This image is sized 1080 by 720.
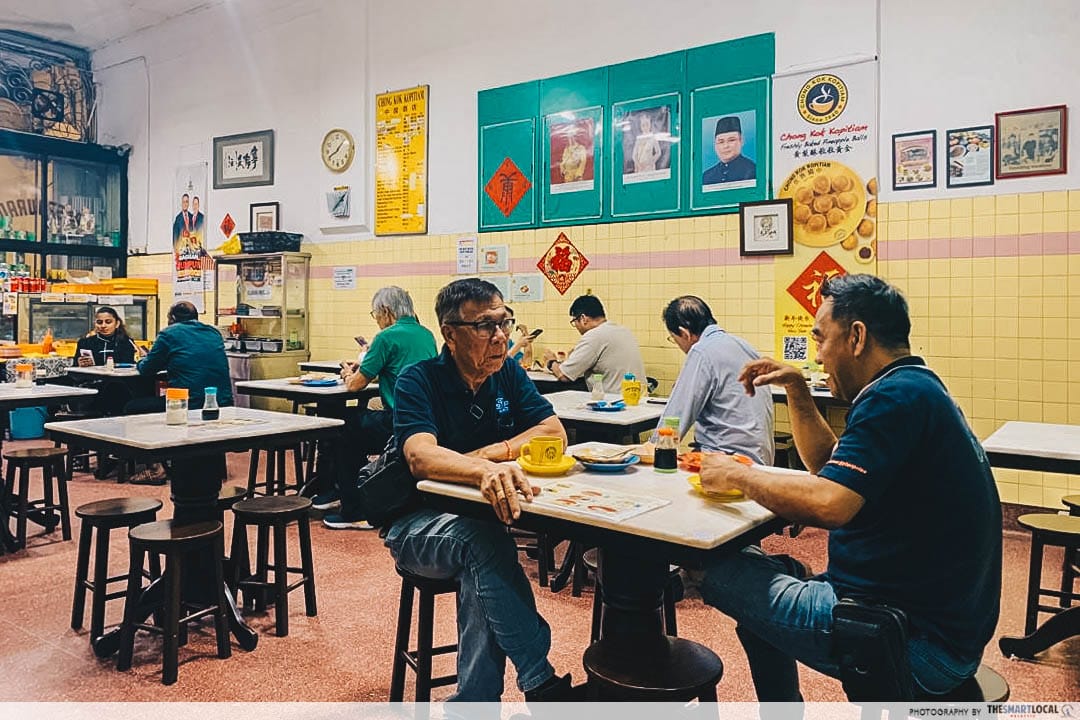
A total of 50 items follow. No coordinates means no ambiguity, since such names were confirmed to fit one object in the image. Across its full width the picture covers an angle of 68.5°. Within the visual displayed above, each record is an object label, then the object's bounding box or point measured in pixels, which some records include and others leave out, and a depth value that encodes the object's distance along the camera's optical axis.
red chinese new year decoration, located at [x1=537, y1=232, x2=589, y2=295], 7.05
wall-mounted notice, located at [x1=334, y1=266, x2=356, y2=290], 8.55
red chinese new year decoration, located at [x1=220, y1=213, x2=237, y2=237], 9.49
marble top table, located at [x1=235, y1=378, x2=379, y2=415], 5.35
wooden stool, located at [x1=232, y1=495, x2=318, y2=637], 3.44
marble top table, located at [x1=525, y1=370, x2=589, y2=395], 6.17
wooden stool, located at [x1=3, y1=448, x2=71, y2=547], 4.71
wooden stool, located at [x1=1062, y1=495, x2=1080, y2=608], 3.42
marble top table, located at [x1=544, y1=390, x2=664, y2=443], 4.14
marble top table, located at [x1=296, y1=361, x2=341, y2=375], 7.78
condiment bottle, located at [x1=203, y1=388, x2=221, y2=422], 3.67
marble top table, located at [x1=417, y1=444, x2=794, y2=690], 1.81
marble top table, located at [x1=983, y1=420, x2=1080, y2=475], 2.86
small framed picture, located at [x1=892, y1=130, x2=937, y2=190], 5.46
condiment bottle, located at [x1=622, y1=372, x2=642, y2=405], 4.71
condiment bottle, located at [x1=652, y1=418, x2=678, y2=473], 2.49
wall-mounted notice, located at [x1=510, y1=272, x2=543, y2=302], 7.30
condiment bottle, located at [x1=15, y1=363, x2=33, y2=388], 5.02
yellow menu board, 7.96
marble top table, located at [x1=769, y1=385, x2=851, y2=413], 5.20
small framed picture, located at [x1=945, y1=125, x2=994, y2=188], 5.28
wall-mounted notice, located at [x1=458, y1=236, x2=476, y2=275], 7.65
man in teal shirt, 5.78
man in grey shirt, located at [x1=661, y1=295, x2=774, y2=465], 3.59
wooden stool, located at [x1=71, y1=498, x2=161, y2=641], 3.17
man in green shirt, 5.16
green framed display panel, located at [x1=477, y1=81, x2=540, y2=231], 7.25
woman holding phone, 7.56
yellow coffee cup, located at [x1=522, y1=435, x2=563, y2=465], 2.42
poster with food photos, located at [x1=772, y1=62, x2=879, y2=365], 5.71
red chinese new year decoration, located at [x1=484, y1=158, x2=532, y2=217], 7.34
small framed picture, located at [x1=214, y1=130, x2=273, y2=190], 9.13
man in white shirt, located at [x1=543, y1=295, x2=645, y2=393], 5.85
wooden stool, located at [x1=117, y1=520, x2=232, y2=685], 2.96
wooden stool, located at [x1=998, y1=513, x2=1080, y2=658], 3.12
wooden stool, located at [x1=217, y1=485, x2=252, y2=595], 3.62
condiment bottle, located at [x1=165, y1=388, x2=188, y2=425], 3.63
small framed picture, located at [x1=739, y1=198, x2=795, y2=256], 6.00
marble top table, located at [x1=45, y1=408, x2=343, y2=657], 3.16
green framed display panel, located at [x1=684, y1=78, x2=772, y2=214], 6.10
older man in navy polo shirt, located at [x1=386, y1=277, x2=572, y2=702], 2.22
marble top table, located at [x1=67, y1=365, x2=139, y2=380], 6.70
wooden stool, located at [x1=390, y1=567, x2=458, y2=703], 2.48
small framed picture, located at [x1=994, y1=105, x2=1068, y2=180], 5.06
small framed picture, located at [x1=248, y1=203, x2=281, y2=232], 9.05
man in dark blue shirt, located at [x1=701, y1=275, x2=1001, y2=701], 1.77
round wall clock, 8.39
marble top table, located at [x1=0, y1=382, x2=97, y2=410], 4.58
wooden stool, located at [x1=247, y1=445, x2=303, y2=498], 5.29
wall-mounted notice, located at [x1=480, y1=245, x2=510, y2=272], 7.47
